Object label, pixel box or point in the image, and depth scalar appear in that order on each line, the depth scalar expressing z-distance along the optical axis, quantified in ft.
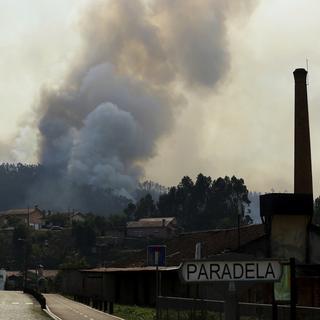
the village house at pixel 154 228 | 615.16
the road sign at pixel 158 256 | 65.77
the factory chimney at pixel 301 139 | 190.70
